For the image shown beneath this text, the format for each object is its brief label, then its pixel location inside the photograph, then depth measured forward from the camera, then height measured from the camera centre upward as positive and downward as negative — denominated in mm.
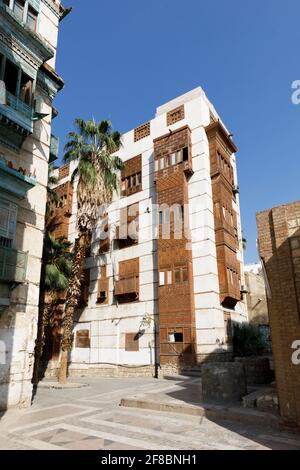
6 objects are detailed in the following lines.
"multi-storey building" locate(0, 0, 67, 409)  10625 +5285
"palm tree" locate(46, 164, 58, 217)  20234 +8420
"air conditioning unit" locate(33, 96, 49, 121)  12531 +8905
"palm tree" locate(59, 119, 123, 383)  17734 +8809
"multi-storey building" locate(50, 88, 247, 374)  19344 +4969
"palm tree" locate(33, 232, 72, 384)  19391 +3630
